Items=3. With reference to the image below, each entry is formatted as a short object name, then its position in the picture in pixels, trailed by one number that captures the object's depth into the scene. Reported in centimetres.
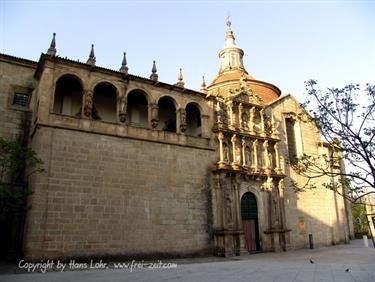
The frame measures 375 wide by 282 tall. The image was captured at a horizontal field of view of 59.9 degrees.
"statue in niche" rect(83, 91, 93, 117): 1608
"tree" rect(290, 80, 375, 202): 1180
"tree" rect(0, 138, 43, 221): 1135
